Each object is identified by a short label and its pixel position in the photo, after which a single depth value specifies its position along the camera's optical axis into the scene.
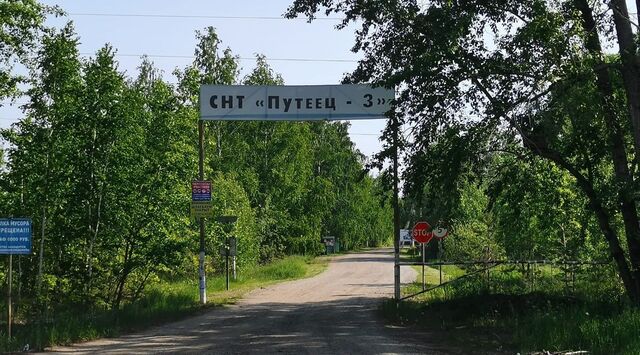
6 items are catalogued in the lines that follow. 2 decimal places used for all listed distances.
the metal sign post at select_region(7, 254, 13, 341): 14.05
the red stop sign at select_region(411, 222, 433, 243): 26.56
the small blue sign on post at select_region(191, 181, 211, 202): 22.48
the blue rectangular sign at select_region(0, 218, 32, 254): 13.84
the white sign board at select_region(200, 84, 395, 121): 20.23
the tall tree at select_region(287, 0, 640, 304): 13.28
